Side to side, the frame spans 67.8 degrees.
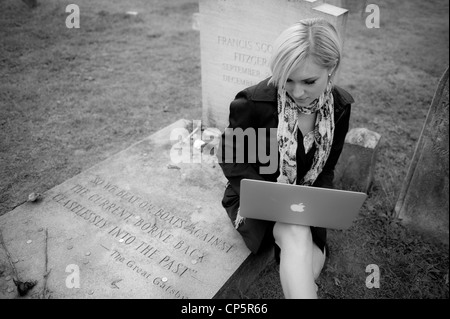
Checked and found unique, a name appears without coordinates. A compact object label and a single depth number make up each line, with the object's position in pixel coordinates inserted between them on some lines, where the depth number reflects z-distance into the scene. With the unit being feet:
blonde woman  5.96
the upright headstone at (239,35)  9.53
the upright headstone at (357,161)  10.80
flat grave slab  7.38
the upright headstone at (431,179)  8.70
